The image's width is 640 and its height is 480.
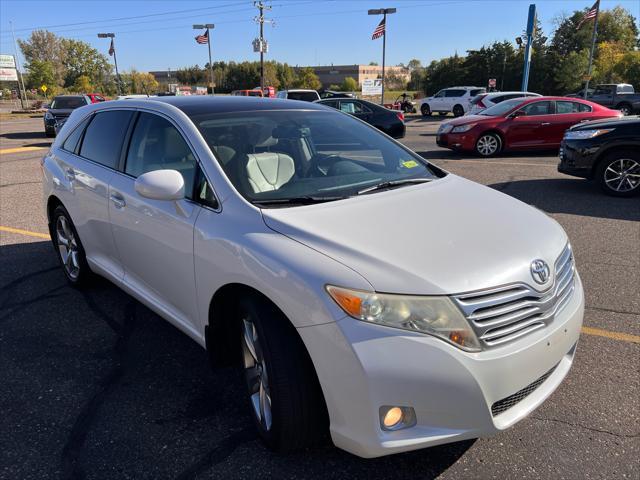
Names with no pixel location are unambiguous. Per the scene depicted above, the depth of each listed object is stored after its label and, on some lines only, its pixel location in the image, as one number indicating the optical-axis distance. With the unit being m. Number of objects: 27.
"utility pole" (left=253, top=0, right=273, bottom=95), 38.59
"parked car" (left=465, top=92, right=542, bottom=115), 20.96
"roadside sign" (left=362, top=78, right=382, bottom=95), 42.25
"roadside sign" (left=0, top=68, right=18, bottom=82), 52.44
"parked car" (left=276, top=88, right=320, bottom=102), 21.96
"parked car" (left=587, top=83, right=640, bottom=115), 29.38
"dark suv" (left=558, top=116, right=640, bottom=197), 7.71
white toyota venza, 1.94
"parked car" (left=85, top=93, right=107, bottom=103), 20.91
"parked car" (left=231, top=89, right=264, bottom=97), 35.95
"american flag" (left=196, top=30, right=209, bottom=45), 40.69
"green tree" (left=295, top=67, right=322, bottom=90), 84.75
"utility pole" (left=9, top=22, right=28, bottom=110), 54.96
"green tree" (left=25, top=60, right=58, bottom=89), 59.59
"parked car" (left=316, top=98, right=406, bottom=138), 16.14
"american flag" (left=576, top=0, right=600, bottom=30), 30.56
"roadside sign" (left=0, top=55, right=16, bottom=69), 52.45
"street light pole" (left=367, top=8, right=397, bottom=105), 34.34
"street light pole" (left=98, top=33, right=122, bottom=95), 50.71
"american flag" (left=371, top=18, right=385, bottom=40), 34.41
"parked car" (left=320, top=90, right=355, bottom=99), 27.32
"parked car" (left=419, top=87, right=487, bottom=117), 30.75
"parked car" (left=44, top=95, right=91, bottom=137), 18.67
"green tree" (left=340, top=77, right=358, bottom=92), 84.75
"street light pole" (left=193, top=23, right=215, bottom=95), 44.14
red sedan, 12.70
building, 126.94
